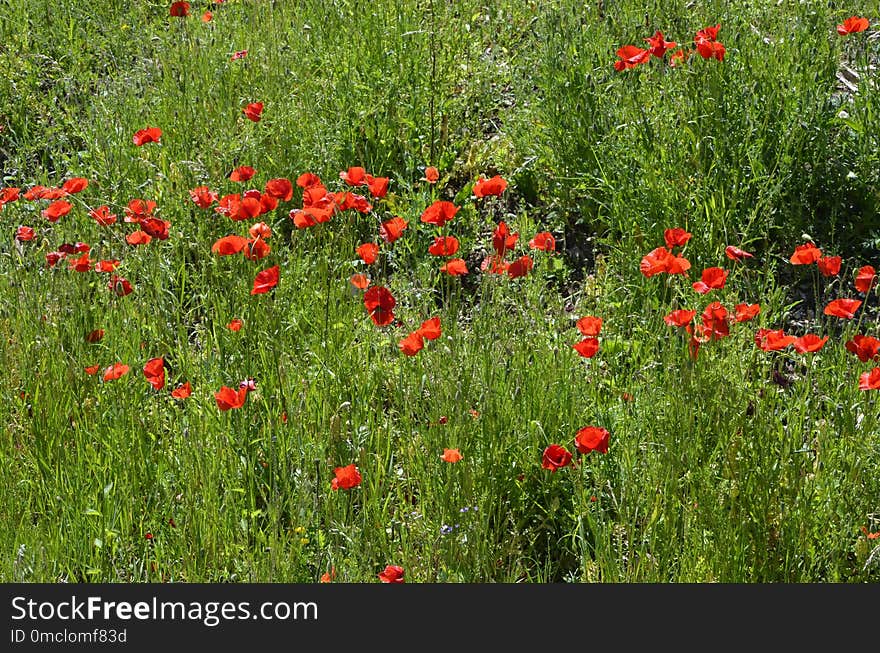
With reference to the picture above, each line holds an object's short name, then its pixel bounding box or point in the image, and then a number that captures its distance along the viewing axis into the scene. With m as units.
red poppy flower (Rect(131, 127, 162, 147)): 6.68
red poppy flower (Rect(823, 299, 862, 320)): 4.67
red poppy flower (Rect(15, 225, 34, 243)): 6.39
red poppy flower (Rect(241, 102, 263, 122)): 7.20
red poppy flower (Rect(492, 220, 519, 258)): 5.28
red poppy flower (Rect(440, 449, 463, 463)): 4.45
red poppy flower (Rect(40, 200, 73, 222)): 6.17
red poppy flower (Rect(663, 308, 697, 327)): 4.62
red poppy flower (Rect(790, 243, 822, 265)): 5.30
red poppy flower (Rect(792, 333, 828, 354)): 4.53
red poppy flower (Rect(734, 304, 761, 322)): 4.80
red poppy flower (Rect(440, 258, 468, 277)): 5.32
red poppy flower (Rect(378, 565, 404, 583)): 4.21
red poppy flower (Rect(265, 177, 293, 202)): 5.78
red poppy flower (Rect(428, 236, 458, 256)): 5.26
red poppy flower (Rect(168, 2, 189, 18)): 8.37
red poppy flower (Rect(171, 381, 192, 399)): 5.22
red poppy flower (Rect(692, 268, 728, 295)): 4.92
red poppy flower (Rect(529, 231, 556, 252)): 5.79
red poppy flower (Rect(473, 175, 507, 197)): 5.76
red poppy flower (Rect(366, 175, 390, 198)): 5.82
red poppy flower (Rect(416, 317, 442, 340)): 4.77
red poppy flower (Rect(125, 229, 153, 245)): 5.88
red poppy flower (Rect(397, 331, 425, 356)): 4.79
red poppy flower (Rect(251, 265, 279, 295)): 5.11
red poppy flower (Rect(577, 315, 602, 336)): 4.88
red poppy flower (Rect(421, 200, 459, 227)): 5.47
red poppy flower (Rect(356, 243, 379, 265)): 5.42
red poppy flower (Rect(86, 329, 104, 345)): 5.81
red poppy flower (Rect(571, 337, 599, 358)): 4.77
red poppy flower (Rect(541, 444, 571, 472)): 4.32
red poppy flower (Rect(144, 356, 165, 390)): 5.16
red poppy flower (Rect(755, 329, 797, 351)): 4.54
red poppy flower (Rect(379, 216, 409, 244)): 5.62
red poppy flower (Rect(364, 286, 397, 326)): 5.07
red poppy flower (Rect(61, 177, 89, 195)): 6.28
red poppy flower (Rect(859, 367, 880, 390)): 4.25
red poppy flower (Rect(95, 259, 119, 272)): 5.92
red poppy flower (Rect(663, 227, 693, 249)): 5.39
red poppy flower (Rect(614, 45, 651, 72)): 6.67
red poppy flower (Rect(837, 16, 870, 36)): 6.63
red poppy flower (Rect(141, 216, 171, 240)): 5.72
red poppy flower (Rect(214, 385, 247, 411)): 4.78
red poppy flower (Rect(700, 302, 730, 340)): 4.41
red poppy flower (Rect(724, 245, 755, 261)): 5.24
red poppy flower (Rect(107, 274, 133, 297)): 5.69
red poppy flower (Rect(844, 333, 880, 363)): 4.35
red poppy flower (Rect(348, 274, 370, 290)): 5.54
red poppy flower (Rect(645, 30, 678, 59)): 6.63
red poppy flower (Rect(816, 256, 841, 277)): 4.88
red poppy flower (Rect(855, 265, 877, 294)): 4.89
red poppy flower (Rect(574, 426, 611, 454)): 4.20
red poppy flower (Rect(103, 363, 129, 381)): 5.18
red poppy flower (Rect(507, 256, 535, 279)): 5.27
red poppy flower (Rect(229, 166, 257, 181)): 6.19
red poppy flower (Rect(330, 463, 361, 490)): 4.32
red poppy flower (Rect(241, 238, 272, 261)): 5.24
